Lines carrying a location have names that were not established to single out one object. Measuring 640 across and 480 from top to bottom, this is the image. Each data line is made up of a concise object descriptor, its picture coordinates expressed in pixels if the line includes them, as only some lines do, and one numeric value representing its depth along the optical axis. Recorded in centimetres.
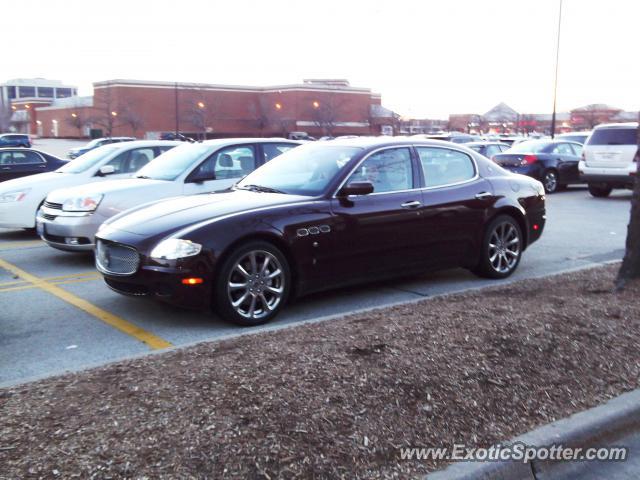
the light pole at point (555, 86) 3684
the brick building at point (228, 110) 7756
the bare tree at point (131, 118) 7581
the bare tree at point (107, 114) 7731
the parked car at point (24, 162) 1586
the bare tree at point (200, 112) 7669
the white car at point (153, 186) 846
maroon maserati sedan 570
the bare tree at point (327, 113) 7938
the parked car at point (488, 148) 2227
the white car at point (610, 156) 1681
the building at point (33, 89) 13005
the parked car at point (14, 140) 5131
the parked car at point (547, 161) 1928
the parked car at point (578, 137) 2412
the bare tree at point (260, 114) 8031
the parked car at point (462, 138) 3288
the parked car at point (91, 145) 3516
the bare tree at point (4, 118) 8974
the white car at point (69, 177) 1047
